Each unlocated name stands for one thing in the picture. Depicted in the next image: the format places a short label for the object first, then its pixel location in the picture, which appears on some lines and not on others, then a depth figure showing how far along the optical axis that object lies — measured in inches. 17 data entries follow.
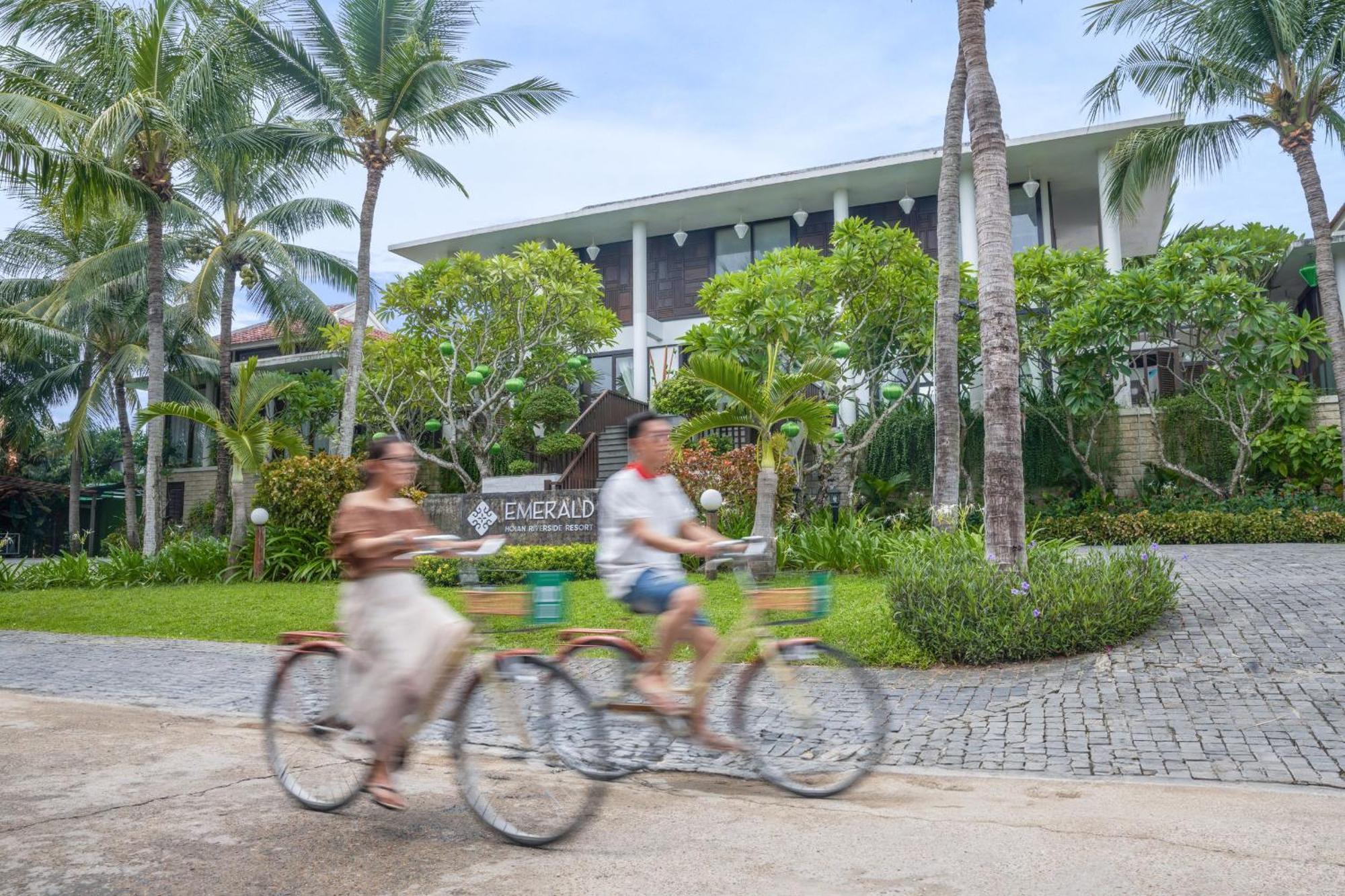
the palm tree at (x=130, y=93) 613.9
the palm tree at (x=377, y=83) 690.8
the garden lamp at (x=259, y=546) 647.1
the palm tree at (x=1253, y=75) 617.6
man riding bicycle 170.9
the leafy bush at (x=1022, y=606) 293.0
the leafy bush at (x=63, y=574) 695.1
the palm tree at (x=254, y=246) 905.5
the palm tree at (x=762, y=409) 479.2
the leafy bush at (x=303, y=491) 658.8
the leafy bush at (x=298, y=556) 645.9
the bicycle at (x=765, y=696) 169.5
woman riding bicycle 155.7
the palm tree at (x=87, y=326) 1031.0
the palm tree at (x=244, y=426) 649.6
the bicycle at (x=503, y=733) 153.2
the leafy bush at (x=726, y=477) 588.7
